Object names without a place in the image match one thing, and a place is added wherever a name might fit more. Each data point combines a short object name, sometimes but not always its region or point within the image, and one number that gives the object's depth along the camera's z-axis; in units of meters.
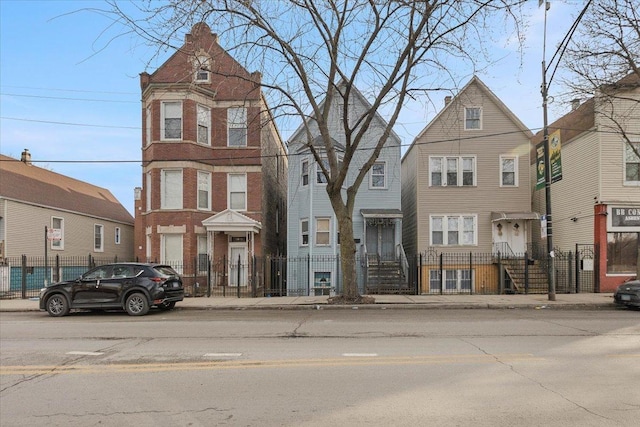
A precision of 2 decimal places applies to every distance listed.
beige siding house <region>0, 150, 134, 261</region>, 23.47
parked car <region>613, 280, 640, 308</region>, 13.82
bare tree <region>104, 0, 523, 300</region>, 13.01
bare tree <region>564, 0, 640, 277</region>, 14.95
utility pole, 15.30
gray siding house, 22.42
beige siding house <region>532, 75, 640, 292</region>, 19.11
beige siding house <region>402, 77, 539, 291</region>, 22.66
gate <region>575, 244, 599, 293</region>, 18.45
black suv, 13.41
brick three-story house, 21.06
